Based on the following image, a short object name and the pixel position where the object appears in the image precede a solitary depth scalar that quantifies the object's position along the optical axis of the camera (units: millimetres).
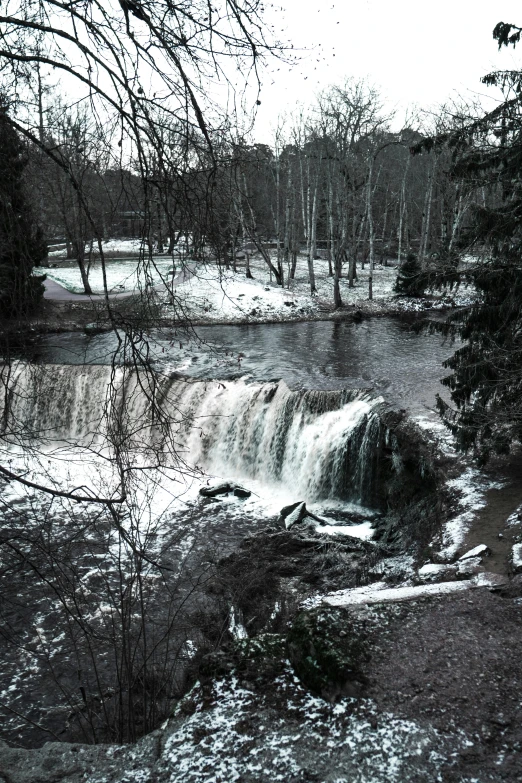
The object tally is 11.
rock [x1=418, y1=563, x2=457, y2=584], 7094
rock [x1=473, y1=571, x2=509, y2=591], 6363
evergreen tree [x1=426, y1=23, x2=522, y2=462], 7750
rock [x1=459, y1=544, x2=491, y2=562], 7407
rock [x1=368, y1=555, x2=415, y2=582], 7941
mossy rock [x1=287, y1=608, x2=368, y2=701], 4609
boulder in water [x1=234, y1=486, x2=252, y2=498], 12359
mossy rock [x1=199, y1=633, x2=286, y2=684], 4929
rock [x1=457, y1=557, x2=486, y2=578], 6980
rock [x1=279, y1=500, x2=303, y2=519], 11130
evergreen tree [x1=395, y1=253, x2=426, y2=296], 26453
